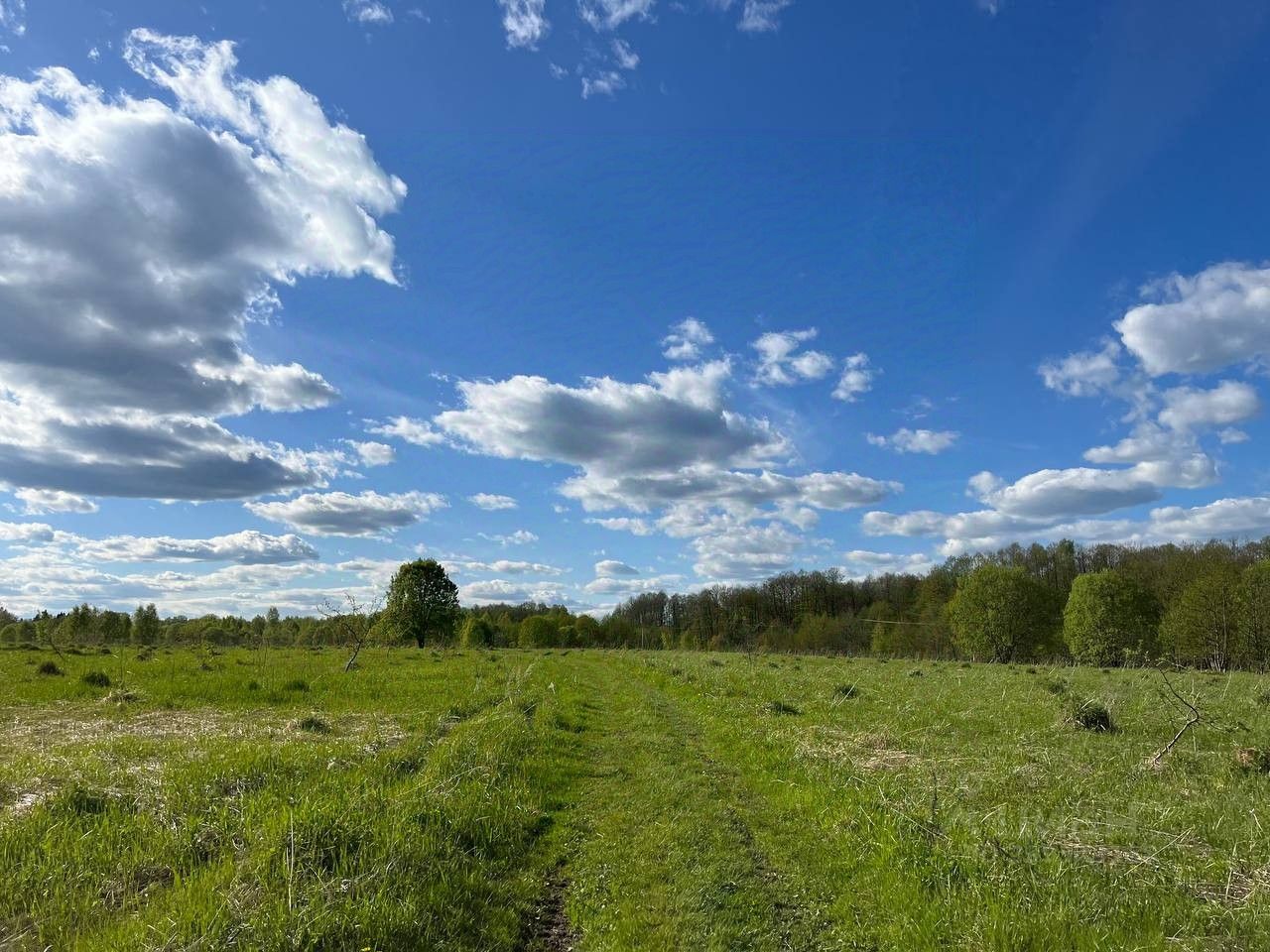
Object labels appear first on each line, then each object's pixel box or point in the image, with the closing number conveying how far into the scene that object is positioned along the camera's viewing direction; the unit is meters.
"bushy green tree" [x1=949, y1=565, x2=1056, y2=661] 78.94
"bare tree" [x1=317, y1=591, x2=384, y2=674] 37.94
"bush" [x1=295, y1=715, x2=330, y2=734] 16.50
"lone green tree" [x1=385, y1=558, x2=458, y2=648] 82.38
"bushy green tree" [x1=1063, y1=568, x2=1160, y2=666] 69.00
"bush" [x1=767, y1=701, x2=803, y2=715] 20.11
